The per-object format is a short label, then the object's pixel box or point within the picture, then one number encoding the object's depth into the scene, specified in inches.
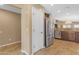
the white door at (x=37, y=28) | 65.1
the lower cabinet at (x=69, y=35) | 95.7
